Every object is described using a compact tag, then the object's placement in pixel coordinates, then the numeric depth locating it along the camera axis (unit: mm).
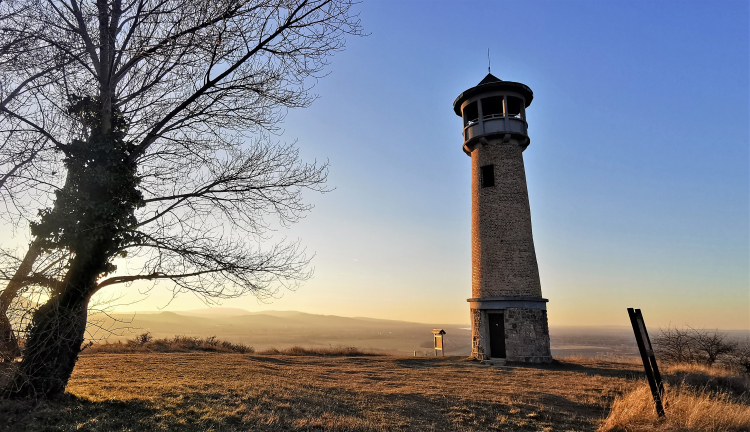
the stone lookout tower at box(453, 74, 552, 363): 17469
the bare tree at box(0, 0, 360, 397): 6555
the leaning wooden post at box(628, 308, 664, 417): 6984
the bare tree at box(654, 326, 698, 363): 17219
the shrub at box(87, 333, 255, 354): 16944
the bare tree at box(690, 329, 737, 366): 16391
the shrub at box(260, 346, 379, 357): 20234
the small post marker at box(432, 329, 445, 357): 22406
